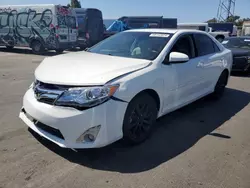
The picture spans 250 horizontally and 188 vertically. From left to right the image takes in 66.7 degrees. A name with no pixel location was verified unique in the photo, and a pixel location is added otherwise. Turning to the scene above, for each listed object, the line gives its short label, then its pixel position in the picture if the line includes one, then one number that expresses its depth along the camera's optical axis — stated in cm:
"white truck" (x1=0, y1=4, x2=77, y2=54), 949
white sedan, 209
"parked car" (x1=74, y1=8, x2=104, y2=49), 1097
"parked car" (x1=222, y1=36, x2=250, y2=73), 637
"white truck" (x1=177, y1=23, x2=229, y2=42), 1775
